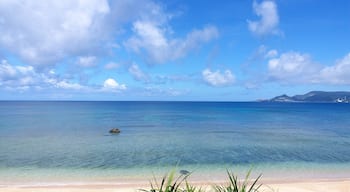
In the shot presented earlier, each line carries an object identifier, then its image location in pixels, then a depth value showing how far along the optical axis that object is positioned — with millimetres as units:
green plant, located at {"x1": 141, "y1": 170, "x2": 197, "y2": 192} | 4544
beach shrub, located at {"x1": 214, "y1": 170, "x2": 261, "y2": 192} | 4918
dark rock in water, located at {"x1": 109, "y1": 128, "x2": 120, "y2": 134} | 35728
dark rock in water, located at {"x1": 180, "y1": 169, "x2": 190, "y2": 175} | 17994
